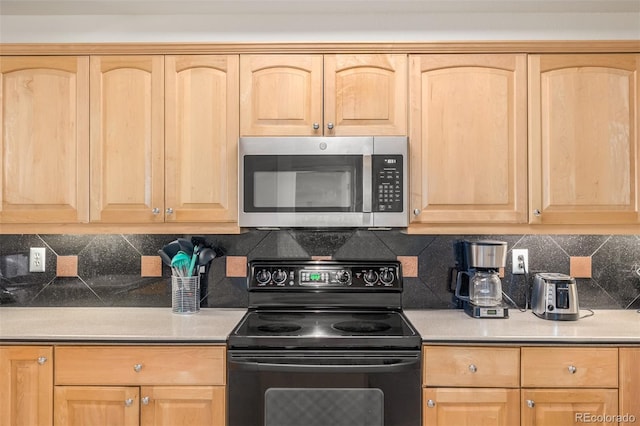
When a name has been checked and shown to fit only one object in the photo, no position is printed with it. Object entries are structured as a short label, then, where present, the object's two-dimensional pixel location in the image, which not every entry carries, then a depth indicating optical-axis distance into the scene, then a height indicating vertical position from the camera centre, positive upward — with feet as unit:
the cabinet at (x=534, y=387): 5.60 -2.22
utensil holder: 7.03 -1.30
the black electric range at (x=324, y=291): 7.06 -1.27
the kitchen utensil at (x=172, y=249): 7.12 -0.58
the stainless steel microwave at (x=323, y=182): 6.43 +0.46
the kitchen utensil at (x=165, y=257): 7.09 -0.71
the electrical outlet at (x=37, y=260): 7.67 -0.82
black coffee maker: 6.61 -1.05
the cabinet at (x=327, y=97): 6.57 +1.74
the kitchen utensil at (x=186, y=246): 7.16 -0.54
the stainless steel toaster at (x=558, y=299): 6.48 -1.28
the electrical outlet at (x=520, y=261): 7.54 -0.82
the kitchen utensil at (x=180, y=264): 7.02 -0.82
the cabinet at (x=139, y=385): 5.66 -2.22
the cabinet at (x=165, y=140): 6.59 +1.10
